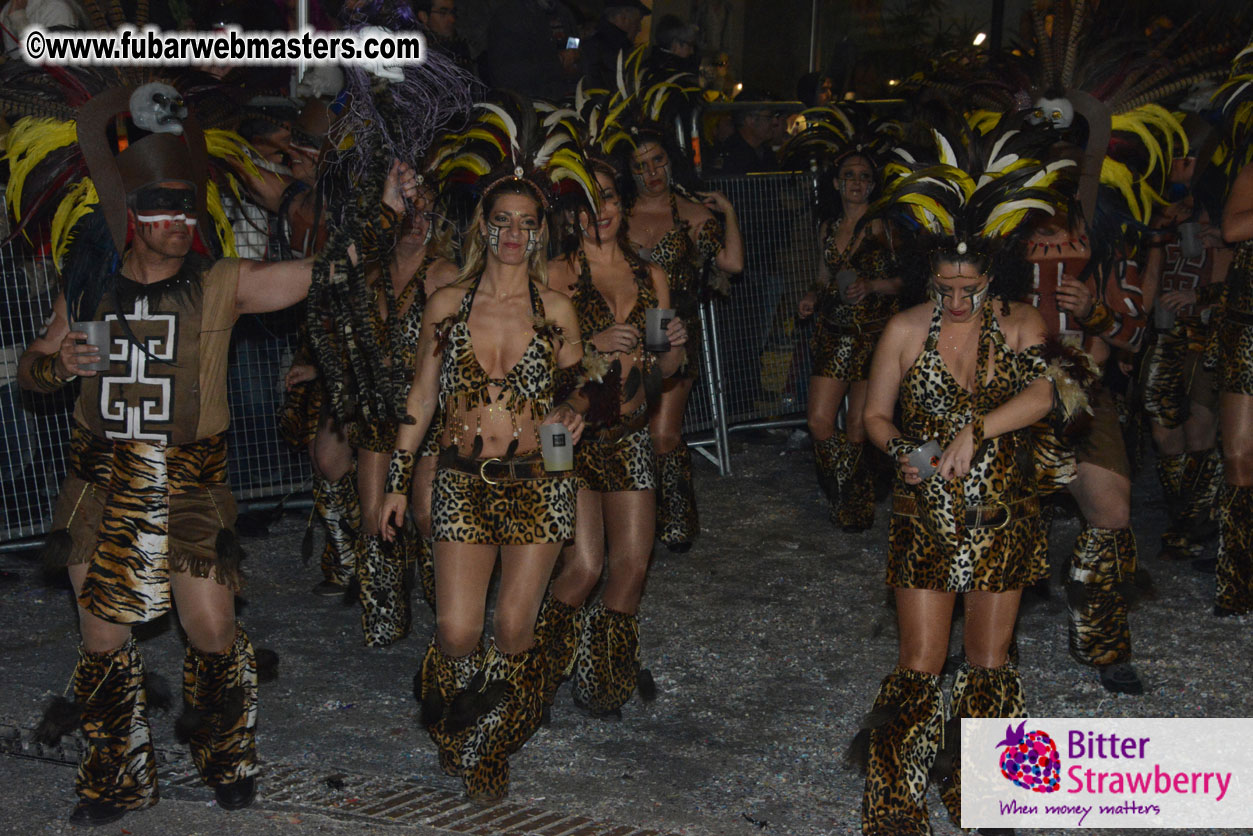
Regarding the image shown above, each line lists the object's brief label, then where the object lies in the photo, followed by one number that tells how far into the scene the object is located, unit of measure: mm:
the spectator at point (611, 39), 10430
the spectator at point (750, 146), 10844
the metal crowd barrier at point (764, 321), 10461
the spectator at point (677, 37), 10641
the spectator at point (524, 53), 9797
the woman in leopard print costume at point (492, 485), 4961
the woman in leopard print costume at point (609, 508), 5691
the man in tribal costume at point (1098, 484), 5820
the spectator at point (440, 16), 8523
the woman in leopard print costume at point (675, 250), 7645
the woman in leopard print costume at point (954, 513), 4641
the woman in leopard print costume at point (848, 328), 8469
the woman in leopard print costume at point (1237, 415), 6699
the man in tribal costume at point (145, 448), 4793
